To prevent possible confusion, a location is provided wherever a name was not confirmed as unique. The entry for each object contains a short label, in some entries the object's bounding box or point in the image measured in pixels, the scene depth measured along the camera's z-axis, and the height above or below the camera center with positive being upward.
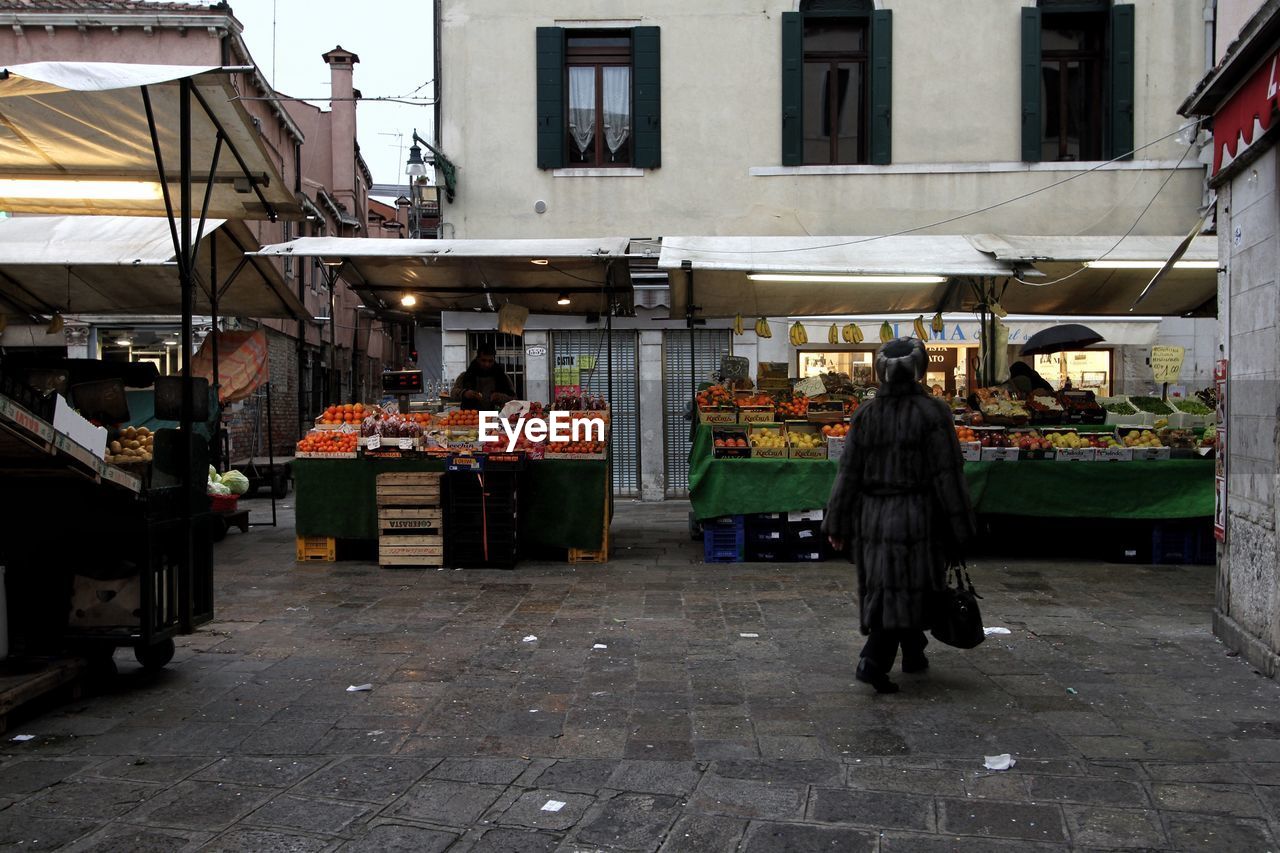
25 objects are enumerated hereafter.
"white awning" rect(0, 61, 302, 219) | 4.70 +1.45
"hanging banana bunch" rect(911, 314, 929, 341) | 11.16 +0.72
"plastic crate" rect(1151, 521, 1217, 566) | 9.22 -1.47
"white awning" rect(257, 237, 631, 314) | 9.49 +1.32
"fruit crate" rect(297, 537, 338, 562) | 9.41 -1.50
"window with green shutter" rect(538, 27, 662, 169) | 13.86 +4.22
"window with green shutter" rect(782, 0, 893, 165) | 13.82 +4.34
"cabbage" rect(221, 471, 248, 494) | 11.43 -1.03
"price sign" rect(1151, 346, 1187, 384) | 12.51 +0.33
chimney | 28.58 +7.36
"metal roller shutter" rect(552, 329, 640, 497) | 14.73 +0.12
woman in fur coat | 4.91 -0.58
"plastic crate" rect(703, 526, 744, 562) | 9.34 -1.47
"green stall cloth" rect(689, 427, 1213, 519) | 9.17 -0.95
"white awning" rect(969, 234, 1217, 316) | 9.80 +1.25
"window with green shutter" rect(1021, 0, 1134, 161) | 13.49 +4.34
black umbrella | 12.64 +0.66
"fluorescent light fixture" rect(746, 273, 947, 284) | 10.50 +1.22
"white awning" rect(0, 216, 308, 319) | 10.11 +1.38
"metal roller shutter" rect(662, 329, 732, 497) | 14.70 +0.15
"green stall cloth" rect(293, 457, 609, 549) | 9.20 -1.01
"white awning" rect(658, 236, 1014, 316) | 9.51 +1.21
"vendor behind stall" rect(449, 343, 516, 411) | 11.34 +0.15
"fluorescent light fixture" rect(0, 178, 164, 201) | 6.19 +1.33
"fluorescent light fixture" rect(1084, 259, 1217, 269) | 9.88 +1.29
